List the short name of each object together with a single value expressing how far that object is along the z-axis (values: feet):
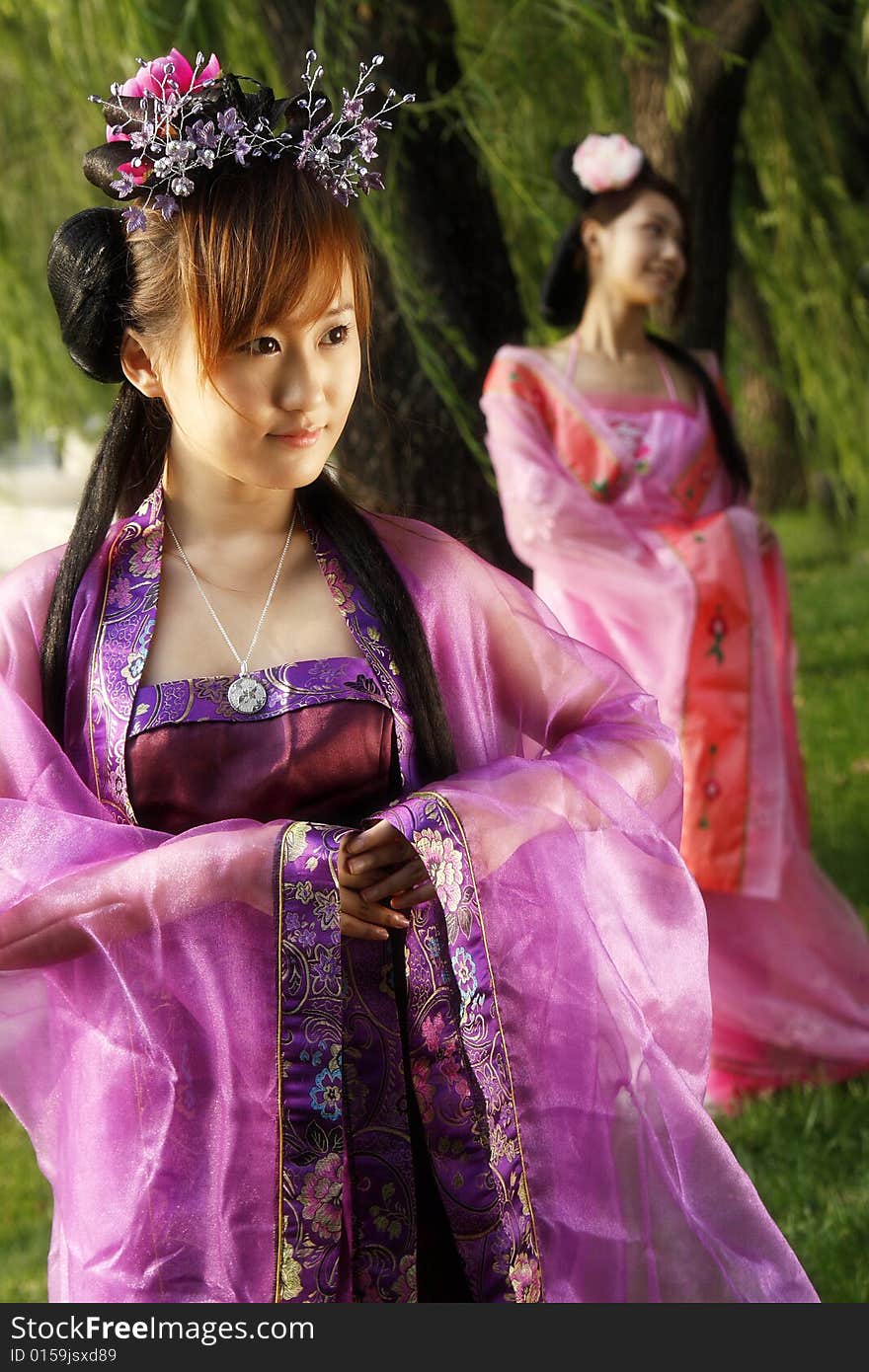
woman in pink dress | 11.06
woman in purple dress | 4.89
